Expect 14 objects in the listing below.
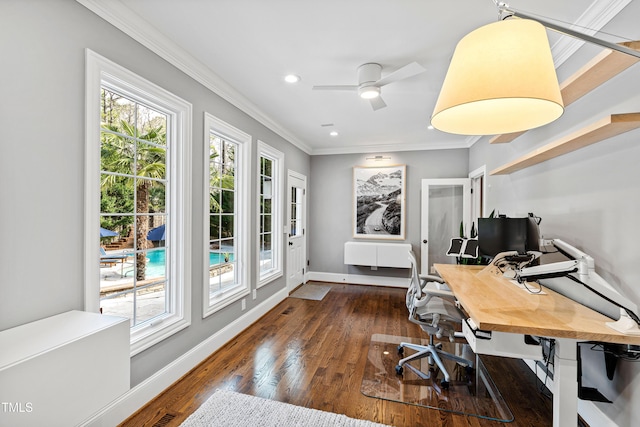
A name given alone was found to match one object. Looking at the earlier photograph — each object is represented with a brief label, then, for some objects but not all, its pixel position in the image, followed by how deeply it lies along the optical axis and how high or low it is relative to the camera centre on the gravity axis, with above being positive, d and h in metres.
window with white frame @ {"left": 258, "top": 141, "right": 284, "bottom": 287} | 3.85 +0.02
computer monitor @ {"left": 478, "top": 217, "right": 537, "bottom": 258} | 2.15 -0.17
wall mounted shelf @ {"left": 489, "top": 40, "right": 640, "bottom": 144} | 1.34 +0.76
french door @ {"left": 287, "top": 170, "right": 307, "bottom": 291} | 4.74 -0.29
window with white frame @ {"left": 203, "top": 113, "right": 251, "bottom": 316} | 2.70 -0.02
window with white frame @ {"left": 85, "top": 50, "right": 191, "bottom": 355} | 1.67 +0.08
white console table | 5.02 -0.73
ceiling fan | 2.28 +1.09
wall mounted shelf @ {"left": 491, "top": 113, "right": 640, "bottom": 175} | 1.30 +0.44
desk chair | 2.26 -0.82
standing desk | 1.28 -0.53
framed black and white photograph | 5.19 +0.22
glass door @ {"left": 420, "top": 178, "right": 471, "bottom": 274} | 4.91 -0.07
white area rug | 1.80 -1.34
